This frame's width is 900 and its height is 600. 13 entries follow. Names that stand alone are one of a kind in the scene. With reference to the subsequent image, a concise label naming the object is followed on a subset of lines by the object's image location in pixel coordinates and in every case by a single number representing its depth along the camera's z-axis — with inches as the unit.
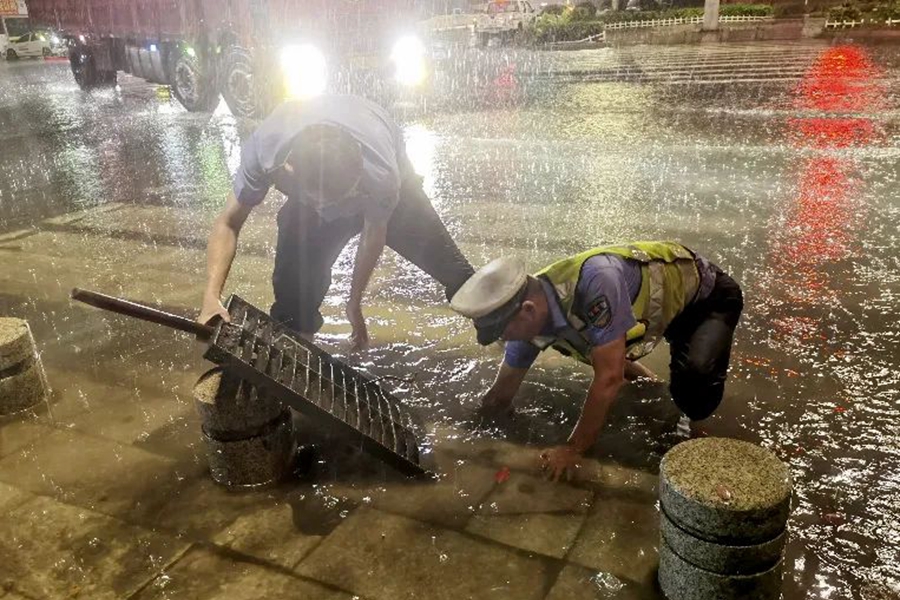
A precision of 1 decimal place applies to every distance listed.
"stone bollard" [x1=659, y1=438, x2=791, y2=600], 89.6
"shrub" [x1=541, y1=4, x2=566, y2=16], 1559.9
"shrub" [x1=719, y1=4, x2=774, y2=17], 1309.1
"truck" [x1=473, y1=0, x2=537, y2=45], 1194.6
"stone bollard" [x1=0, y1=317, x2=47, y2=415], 160.1
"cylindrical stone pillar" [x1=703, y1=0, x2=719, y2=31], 1179.9
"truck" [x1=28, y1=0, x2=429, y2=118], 478.9
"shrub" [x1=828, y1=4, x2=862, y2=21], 1072.8
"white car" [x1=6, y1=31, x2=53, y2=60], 1524.4
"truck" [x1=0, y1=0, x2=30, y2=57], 1804.9
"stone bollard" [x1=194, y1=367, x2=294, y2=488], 126.0
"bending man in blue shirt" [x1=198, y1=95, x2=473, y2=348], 139.5
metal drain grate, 117.7
